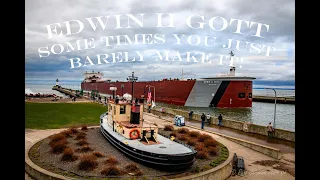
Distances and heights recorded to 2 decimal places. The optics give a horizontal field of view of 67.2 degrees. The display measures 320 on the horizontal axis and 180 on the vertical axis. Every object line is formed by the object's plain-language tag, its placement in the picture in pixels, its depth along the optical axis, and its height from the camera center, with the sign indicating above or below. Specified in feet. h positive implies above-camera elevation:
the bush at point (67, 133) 49.57 -9.60
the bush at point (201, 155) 38.06 -10.75
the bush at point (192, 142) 46.16 -10.63
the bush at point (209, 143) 44.63 -10.31
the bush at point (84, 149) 40.73 -10.53
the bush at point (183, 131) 56.40 -10.18
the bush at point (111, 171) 30.58 -10.69
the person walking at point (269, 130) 52.90 -9.27
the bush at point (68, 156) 36.07 -10.42
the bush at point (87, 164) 32.53 -10.52
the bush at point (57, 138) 43.65 -9.67
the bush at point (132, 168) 31.73 -10.72
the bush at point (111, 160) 34.22 -10.49
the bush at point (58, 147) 39.75 -10.14
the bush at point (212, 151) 40.14 -10.69
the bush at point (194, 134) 51.81 -10.06
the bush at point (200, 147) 41.49 -10.45
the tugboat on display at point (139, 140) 31.24 -8.50
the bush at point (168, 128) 60.64 -10.22
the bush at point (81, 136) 48.44 -9.93
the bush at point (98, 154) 37.70 -10.47
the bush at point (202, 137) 48.16 -10.06
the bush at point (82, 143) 44.13 -10.26
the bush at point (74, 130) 52.65 -9.52
